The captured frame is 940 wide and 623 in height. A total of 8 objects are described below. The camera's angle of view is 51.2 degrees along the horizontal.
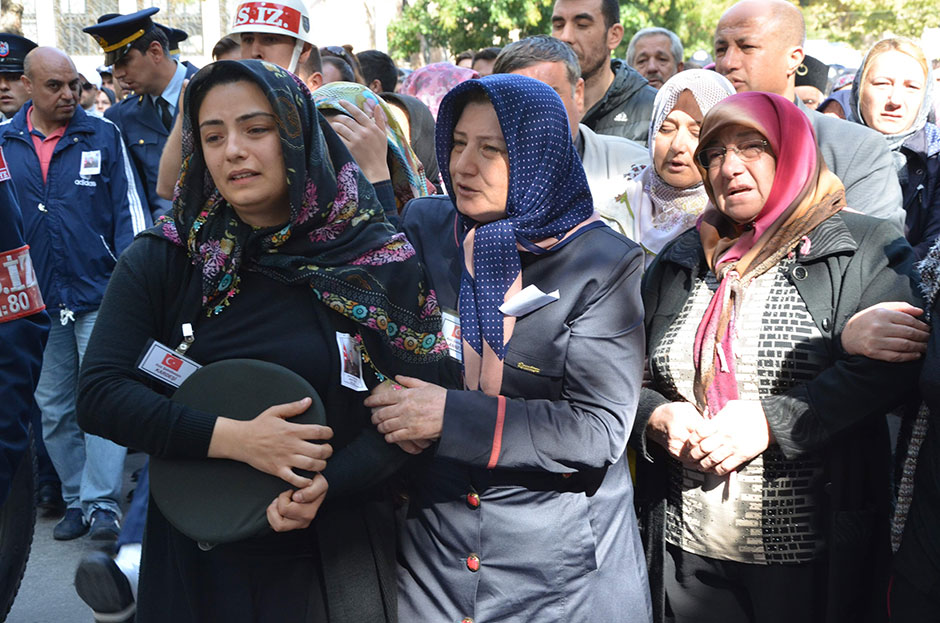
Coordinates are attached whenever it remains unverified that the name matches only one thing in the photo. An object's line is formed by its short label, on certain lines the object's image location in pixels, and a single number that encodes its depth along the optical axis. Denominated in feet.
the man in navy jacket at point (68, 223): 17.79
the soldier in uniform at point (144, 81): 17.48
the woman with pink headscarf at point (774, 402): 8.96
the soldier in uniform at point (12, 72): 24.12
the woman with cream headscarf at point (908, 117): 16.76
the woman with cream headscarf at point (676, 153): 11.62
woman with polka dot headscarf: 8.04
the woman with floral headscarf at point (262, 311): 7.62
